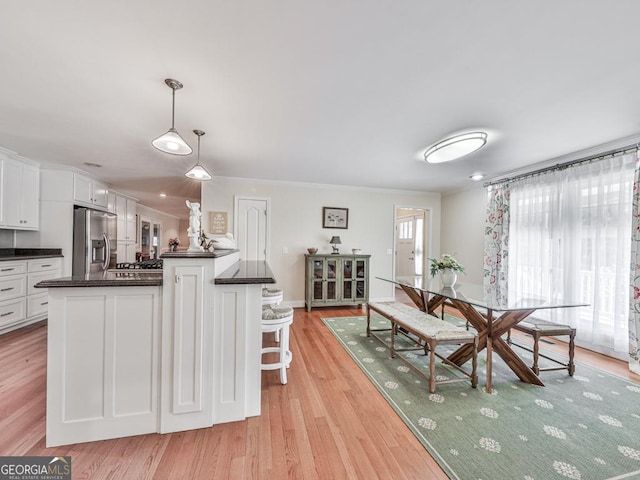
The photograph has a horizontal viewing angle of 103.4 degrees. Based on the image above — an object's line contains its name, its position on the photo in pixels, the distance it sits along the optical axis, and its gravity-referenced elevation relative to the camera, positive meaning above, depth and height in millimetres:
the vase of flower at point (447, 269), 2757 -294
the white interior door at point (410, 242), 6017 -25
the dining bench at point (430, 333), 2023 -769
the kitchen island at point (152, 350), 1434 -689
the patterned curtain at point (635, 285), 2418 -384
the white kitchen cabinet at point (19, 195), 3232 +531
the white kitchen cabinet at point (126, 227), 5312 +184
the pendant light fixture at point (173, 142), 1773 +698
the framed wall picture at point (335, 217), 4805 +432
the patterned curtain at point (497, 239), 3799 +60
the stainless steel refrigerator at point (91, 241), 3994 -97
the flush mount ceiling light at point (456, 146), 2441 +982
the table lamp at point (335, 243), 4613 -59
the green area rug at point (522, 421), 1352 -1191
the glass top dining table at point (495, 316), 2072 -649
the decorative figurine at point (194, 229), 1738 +56
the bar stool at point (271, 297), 2783 -652
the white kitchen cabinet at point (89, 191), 3967 +734
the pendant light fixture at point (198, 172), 2623 +679
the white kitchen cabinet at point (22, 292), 3057 -751
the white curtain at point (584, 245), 2633 -4
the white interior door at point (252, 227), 4414 +194
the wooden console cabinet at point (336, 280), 4426 -716
